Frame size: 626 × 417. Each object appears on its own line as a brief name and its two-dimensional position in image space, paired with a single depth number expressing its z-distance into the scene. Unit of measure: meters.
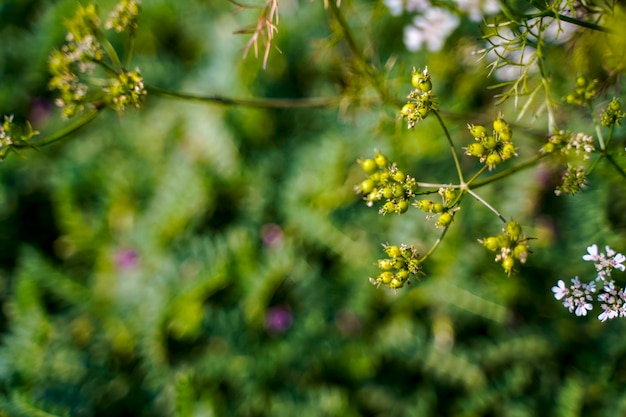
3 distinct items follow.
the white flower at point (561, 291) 0.40
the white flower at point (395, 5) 0.47
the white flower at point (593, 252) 0.40
